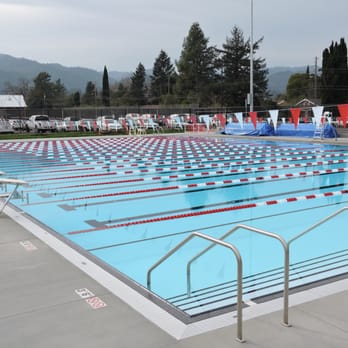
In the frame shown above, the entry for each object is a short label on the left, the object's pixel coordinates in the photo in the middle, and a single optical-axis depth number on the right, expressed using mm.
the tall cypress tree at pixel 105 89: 68588
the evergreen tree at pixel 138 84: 70562
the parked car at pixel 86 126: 30948
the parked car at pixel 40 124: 31656
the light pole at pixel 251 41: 26459
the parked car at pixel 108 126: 30094
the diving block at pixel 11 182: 6520
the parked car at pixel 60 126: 31791
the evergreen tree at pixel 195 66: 55719
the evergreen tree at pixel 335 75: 44156
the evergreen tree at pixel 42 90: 66312
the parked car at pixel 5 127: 29378
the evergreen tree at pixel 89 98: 74631
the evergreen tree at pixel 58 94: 68419
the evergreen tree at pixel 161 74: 73312
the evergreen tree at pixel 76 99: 71038
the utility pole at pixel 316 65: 51569
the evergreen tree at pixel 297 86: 65481
